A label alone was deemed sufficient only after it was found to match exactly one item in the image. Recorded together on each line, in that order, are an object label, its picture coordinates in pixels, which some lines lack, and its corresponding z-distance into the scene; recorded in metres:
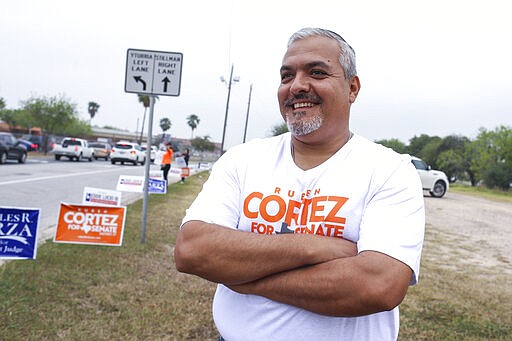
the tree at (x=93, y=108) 107.38
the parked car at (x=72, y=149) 31.78
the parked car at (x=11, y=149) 22.66
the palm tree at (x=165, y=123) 112.12
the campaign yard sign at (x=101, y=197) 6.18
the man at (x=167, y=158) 18.12
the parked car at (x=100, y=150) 37.97
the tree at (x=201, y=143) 82.06
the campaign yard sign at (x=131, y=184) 8.90
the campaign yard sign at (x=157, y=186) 10.69
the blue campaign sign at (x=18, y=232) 4.54
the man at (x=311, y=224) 1.59
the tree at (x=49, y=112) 42.62
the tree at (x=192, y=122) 107.38
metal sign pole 6.76
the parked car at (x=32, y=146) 37.25
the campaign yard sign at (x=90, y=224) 5.66
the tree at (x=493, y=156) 47.34
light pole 34.88
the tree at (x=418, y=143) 94.42
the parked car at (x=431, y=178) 22.59
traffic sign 6.55
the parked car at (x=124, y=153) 33.47
